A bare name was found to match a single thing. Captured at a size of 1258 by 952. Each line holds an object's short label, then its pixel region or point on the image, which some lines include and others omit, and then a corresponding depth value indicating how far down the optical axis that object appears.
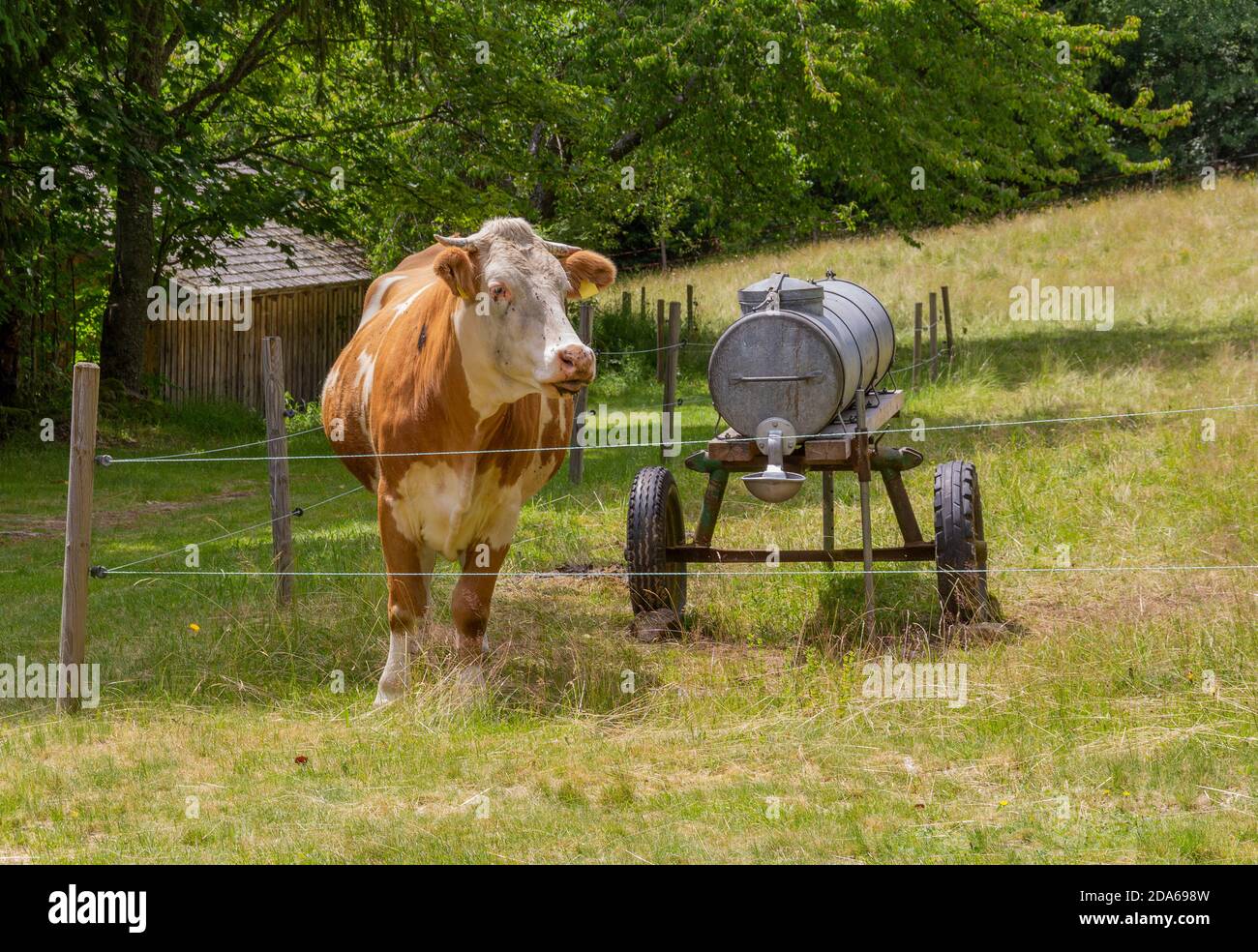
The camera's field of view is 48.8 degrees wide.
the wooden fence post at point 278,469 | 8.68
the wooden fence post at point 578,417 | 13.01
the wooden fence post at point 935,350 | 19.50
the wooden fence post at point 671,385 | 12.47
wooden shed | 21.28
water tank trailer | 7.77
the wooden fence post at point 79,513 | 6.67
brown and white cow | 6.44
